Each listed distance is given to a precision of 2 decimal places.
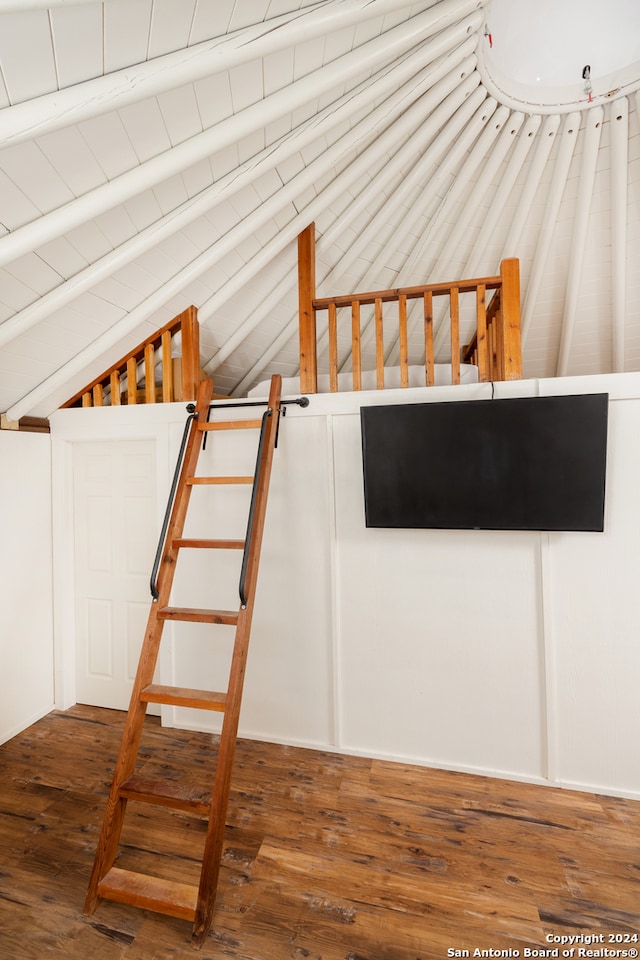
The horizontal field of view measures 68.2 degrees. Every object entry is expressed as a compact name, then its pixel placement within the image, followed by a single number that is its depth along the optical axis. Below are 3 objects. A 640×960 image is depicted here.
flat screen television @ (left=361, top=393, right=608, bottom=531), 2.20
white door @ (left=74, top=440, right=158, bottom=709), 3.21
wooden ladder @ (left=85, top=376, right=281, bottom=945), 1.69
